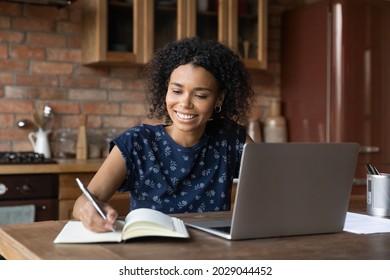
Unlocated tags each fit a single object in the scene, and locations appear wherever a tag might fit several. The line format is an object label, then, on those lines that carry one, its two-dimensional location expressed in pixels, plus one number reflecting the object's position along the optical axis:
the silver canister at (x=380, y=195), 3.04
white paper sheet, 2.84
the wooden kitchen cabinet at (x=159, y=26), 4.58
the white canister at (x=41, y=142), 4.60
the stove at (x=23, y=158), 4.22
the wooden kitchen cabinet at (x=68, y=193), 4.23
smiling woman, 3.21
